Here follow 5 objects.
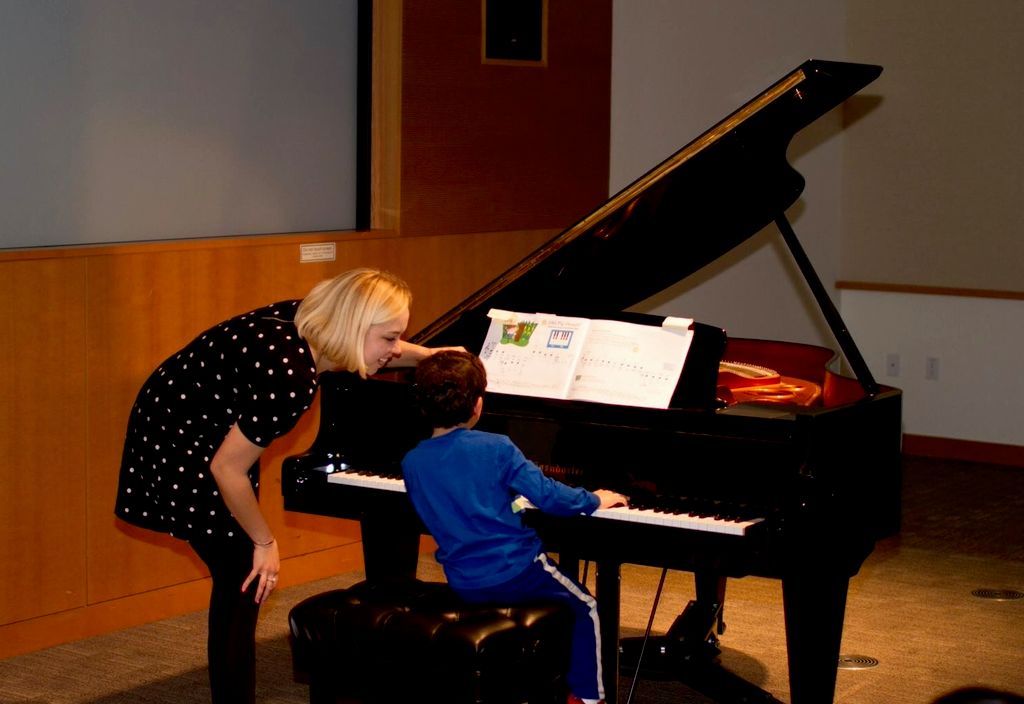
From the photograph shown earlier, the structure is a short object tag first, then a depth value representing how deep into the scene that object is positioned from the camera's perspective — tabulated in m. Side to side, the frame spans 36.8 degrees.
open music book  3.47
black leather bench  2.99
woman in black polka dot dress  3.10
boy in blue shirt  3.14
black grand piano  3.26
